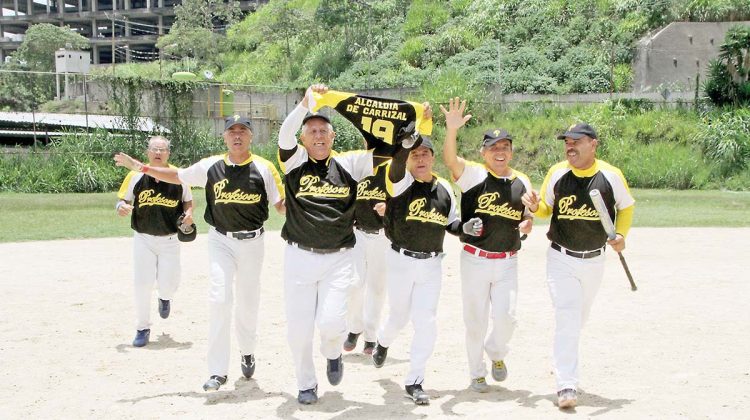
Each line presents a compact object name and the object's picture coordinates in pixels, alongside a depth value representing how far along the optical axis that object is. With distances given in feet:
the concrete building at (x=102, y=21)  308.40
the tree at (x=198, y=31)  214.48
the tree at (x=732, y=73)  112.78
